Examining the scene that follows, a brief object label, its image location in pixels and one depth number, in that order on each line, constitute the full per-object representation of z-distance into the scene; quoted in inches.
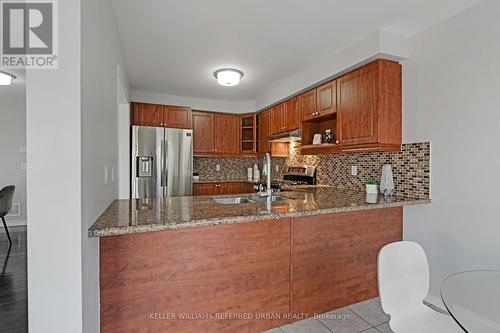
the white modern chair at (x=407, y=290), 52.8
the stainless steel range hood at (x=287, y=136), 143.3
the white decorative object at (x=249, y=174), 210.1
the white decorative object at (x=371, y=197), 86.7
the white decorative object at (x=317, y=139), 131.8
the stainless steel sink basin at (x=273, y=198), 102.5
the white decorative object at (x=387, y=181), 101.7
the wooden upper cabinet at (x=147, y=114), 163.2
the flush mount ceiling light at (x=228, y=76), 126.2
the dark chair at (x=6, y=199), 150.7
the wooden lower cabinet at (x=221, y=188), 185.8
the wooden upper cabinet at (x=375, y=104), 96.2
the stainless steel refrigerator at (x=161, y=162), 153.0
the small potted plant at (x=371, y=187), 106.3
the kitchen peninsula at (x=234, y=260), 60.4
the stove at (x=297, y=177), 151.5
